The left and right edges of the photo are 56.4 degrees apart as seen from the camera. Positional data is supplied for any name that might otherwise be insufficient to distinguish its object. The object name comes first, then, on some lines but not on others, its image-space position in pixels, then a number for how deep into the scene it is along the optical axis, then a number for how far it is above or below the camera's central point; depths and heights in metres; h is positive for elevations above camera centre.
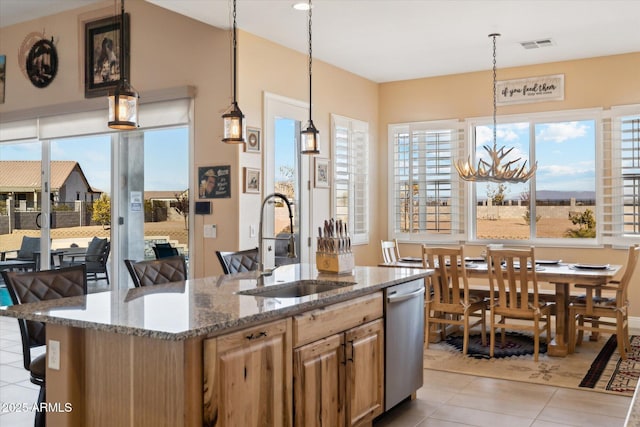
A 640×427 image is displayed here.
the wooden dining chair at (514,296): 5.21 -0.75
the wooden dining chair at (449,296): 5.47 -0.80
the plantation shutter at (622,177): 6.73 +0.40
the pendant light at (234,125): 3.50 +0.51
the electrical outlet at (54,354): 2.54 -0.61
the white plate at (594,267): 5.53 -0.52
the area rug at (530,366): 4.64 -1.31
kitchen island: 2.31 -0.62
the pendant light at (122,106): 2.80 +0.50
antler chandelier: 5.94 +0.39
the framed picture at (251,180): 5.73 +0.31
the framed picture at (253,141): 5.78 +0.69
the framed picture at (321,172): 6.88 +0.46
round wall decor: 6.89 +1.75
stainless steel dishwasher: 3.75 -0.85
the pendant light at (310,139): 4.29 +0.52
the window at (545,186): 7.10 +0.32
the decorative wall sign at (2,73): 7.43 +1.73
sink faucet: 3.49 -0.23
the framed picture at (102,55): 6.34 +1.70
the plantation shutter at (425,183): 7.82 +0.39
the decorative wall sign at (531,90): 7.17 +1.50
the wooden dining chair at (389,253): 6.61 -0.46
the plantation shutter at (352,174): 7.33 +0.48
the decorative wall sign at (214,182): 5.70 +0.29
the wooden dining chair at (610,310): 5.30 -0.89
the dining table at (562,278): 5.20 -0.59
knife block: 3.99 -0.34
